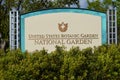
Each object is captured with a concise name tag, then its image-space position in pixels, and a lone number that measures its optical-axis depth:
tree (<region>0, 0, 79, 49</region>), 18.23
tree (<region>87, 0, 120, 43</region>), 26.18
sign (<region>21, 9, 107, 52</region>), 8.09
